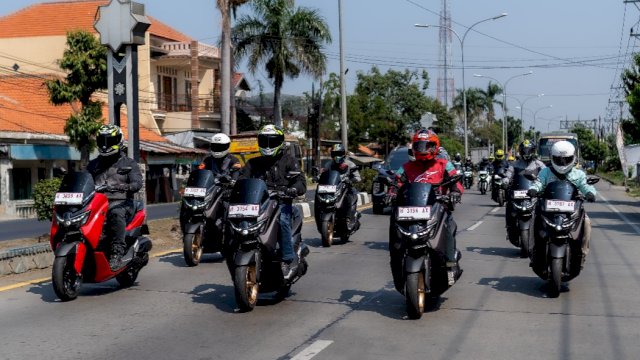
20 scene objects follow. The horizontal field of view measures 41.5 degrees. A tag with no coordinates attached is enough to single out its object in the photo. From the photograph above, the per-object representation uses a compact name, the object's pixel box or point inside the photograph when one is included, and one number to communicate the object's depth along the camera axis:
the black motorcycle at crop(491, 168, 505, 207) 26.27
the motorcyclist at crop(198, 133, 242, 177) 13.19
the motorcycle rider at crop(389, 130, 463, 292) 8.61
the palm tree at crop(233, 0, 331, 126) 43.84
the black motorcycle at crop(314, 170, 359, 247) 15.05
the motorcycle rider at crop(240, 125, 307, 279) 8.77
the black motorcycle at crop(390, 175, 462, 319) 7.83
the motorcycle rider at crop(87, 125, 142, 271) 9.40
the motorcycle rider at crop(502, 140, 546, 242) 14.39
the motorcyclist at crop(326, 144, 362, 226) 15.88
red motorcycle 8.73
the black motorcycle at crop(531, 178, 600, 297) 9.11
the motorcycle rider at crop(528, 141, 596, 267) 9.50
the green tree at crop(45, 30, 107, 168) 29.38
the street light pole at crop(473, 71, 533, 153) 79.62
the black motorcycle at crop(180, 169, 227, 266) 12.17
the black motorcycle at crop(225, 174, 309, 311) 8.20
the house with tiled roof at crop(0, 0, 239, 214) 34.31
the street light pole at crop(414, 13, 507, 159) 58.44
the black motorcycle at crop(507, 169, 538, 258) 13.31
